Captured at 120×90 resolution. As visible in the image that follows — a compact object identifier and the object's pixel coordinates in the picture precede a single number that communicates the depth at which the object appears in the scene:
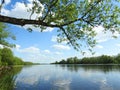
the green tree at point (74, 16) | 4.13
